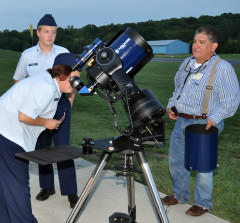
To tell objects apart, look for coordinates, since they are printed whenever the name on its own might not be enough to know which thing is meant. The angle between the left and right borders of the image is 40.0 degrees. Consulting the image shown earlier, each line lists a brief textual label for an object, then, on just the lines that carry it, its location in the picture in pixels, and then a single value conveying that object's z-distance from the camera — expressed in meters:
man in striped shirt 3.40
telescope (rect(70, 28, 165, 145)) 2.45
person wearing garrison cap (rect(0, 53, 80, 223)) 2.58
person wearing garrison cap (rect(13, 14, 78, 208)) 3.76
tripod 2.53
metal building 90.06
